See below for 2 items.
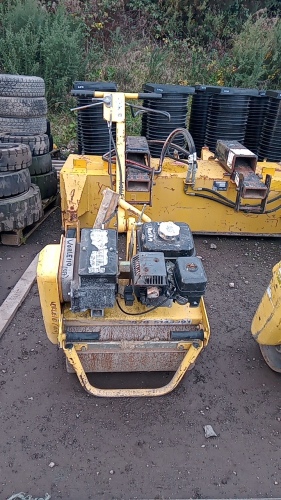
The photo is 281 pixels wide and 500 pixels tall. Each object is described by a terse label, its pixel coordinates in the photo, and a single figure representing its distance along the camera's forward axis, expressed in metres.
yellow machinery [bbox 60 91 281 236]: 3.76
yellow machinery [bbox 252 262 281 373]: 2.32
